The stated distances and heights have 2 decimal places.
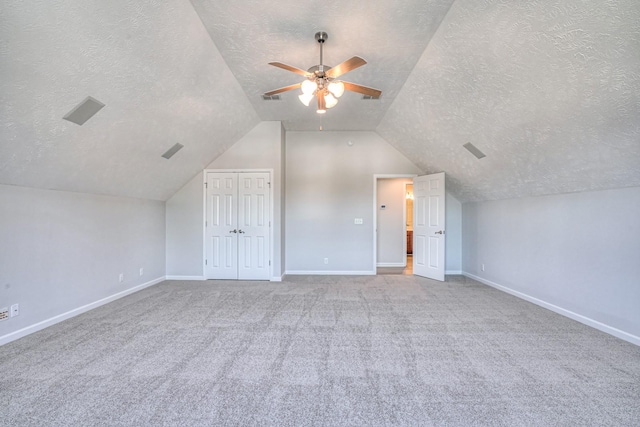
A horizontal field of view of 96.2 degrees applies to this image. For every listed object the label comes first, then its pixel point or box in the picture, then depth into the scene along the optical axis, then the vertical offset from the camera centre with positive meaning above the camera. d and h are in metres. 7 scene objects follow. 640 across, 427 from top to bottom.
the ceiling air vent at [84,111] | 2.56 +1.01
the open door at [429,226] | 5.30 -0.11
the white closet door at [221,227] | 5.48 -0.13
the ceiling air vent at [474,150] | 3.94 +0.97
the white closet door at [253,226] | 5.42 -0.11
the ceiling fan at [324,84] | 2.49 +1.28
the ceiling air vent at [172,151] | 4.21 +1.03
